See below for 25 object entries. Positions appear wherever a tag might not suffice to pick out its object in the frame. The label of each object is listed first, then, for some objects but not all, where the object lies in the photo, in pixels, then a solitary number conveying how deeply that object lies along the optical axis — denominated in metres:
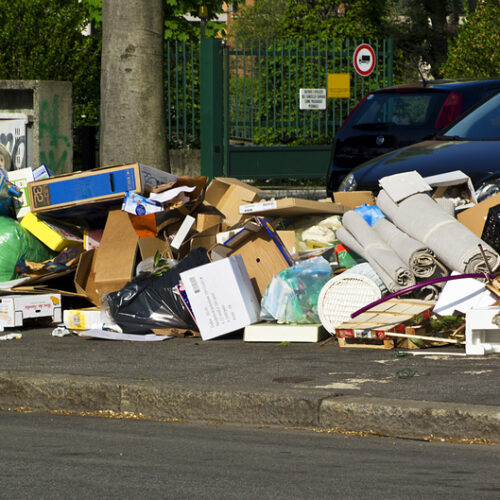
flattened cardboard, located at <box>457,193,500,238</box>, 14.97
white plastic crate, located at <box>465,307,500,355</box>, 12.37
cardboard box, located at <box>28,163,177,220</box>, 16.73
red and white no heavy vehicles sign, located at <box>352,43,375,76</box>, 31.73
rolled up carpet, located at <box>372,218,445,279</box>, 14.14
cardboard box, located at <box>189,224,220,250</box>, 16.45
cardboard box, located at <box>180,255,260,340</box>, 14.45
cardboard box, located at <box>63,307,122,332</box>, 15.30
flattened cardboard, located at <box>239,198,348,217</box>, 16.03
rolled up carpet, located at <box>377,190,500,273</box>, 13.80
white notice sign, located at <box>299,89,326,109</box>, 31.77
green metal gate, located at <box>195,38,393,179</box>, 29.28
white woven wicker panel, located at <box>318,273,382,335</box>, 13.97
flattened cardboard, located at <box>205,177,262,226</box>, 17.92
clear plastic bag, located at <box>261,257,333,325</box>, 14.53
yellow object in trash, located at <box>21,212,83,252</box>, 17.52
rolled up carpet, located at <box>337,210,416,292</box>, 14.02
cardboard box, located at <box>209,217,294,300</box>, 15.66
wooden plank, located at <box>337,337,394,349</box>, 13.35
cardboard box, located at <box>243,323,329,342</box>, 14.01
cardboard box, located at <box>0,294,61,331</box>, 15.73
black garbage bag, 15.03
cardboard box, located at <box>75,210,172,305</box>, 16.23
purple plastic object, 13.42
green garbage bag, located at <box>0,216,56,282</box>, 17.30
